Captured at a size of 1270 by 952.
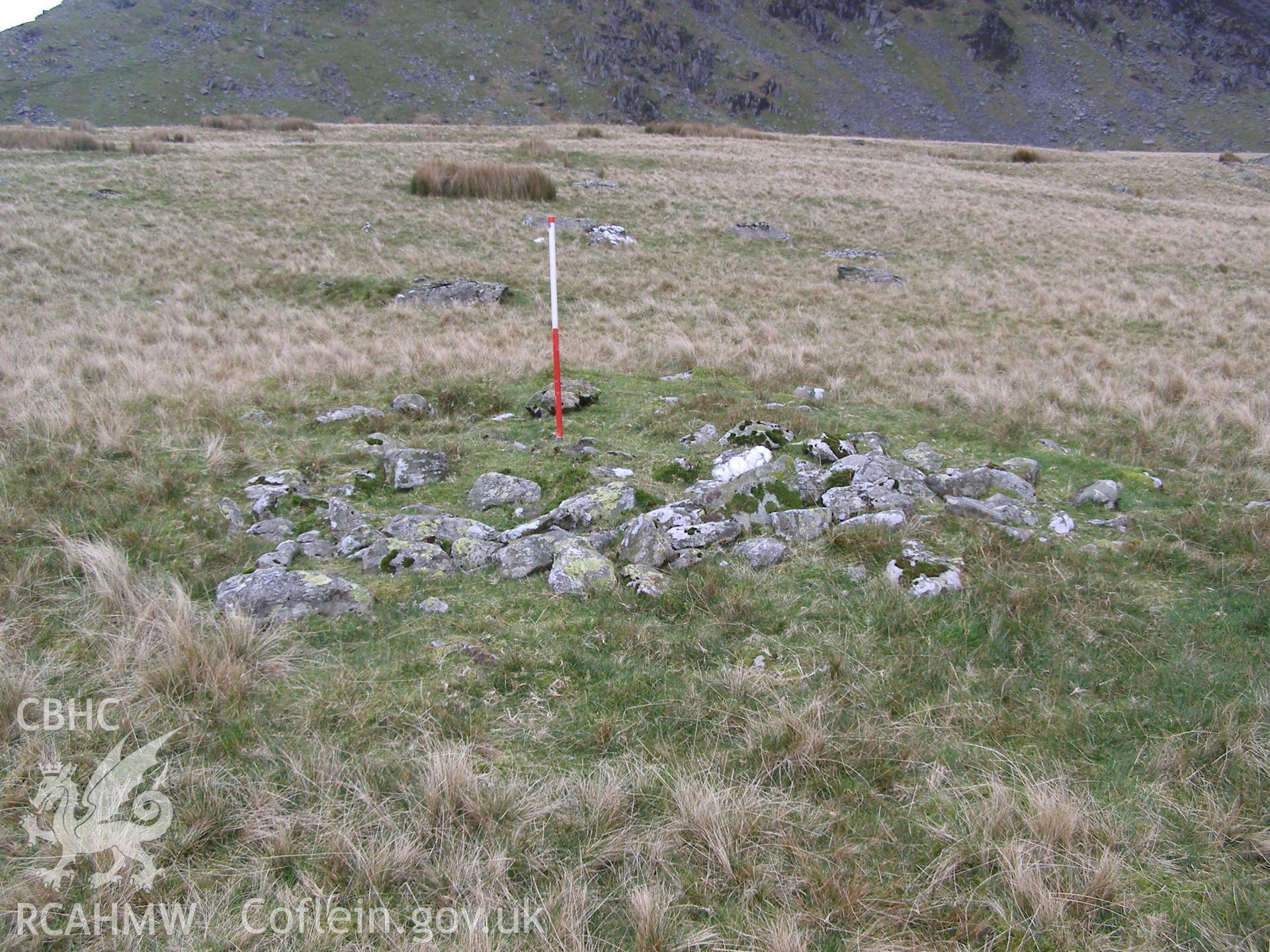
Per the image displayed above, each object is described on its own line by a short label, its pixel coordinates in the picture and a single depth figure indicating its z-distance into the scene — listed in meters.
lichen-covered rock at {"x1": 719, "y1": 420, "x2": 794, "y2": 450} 6.67
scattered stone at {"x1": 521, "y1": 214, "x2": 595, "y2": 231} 20.41
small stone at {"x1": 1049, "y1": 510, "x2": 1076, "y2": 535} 5.33
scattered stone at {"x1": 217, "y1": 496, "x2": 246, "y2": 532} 5.15
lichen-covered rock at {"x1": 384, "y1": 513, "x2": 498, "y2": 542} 5.02
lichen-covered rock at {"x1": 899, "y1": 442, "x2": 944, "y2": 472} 6.42
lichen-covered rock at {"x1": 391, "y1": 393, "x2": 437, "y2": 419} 7.86
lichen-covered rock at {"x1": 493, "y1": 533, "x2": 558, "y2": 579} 4.64
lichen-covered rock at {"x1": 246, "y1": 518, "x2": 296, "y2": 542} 5.03
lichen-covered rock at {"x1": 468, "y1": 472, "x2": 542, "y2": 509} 5.80
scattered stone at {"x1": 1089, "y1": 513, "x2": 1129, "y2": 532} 5.38
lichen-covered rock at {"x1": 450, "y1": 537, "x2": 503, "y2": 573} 4.73
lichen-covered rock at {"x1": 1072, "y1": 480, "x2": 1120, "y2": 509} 5.75
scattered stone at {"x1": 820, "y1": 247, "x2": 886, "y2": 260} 19.39
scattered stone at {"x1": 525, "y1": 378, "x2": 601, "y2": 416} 7.90
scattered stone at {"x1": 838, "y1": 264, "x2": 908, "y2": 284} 16.55
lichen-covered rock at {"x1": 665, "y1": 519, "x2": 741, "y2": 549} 4.98
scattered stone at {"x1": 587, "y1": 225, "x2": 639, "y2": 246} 19.53
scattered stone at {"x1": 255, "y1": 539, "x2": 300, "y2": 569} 4.57
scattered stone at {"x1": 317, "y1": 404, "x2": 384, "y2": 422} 7.56
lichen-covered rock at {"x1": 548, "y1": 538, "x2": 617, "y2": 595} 4.42
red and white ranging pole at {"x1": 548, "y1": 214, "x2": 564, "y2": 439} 7.01
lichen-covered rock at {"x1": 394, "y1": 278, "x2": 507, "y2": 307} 13.61
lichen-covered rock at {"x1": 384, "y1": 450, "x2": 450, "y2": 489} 6.09
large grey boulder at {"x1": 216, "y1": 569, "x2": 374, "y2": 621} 4.02
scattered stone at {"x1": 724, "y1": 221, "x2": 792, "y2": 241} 20.88
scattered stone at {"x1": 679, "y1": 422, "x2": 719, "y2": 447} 7.03
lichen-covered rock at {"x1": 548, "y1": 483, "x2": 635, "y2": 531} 5.30
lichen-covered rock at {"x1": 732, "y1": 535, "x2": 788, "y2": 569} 4.82
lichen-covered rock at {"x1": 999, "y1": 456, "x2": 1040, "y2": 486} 6.23
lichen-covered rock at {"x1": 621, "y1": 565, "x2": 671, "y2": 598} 4.38
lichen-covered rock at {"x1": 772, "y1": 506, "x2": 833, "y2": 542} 5.12
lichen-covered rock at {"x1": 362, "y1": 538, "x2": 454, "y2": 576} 4.66
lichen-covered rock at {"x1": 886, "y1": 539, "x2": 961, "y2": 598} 4.39
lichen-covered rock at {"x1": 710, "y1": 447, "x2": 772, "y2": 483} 6.05
